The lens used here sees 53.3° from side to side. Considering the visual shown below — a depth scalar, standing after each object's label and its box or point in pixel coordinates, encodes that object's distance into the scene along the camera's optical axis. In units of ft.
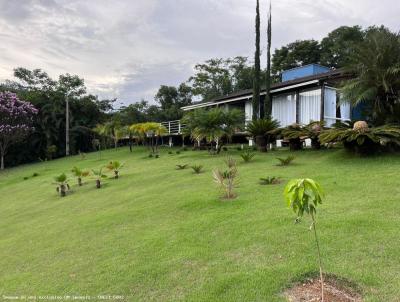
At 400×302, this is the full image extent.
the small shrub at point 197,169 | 43.50
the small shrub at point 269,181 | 32.14
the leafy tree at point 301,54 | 128.57
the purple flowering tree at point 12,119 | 98.17
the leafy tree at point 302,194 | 11.76
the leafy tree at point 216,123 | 56.85
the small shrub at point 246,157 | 46.47
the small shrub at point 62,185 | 44.36
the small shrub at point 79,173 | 49.72
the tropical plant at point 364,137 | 35.91
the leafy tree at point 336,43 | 117.88
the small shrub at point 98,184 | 44.91
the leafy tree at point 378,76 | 41.68
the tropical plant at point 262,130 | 53.01
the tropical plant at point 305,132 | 45.80
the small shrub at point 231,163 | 34.15
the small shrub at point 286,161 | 40.75
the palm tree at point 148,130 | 79.87
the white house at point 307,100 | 57.00
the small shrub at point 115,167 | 50.68
